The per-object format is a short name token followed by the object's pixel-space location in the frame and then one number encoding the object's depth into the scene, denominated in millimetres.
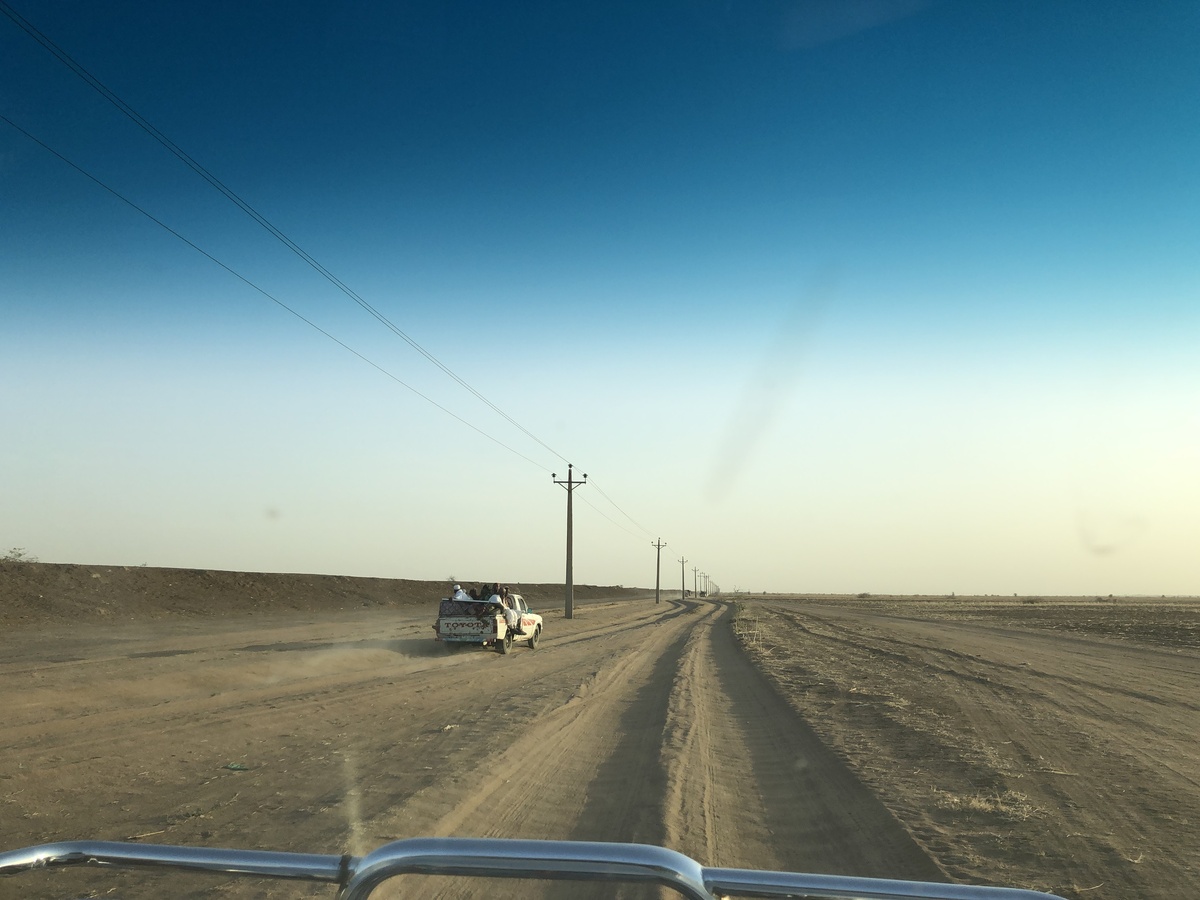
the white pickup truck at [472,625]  26484
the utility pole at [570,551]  55688
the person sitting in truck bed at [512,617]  28047
